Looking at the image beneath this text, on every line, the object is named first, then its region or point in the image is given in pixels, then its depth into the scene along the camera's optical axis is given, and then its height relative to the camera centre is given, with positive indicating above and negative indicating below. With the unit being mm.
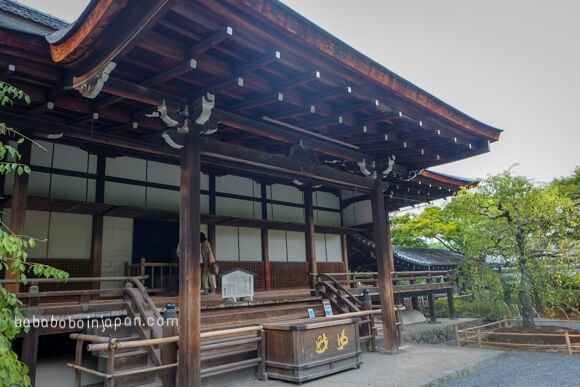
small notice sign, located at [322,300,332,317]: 8852 -656
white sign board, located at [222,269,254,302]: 7633 -40
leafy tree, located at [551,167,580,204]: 23547 +4831
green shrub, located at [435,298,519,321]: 17609 -1770
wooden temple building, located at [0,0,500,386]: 4105 +2316
